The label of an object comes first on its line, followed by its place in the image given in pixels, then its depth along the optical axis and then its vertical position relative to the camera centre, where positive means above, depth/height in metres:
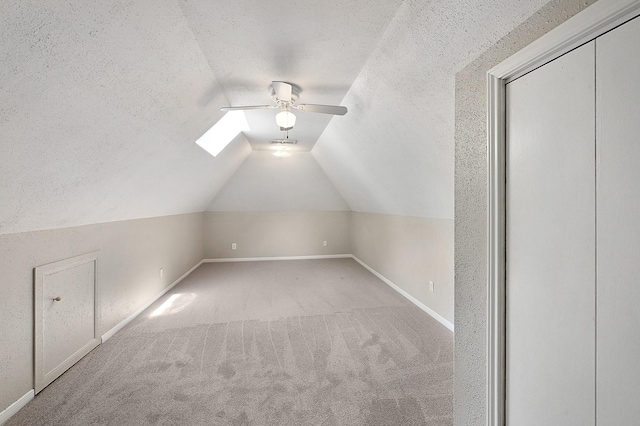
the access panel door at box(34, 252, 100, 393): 1.72 -0.78
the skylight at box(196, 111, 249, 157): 2.86 +1.02
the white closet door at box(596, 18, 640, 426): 0.61 -0.03
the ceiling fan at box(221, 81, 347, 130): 1.86 +0.82
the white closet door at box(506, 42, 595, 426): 0.70 -0.09
